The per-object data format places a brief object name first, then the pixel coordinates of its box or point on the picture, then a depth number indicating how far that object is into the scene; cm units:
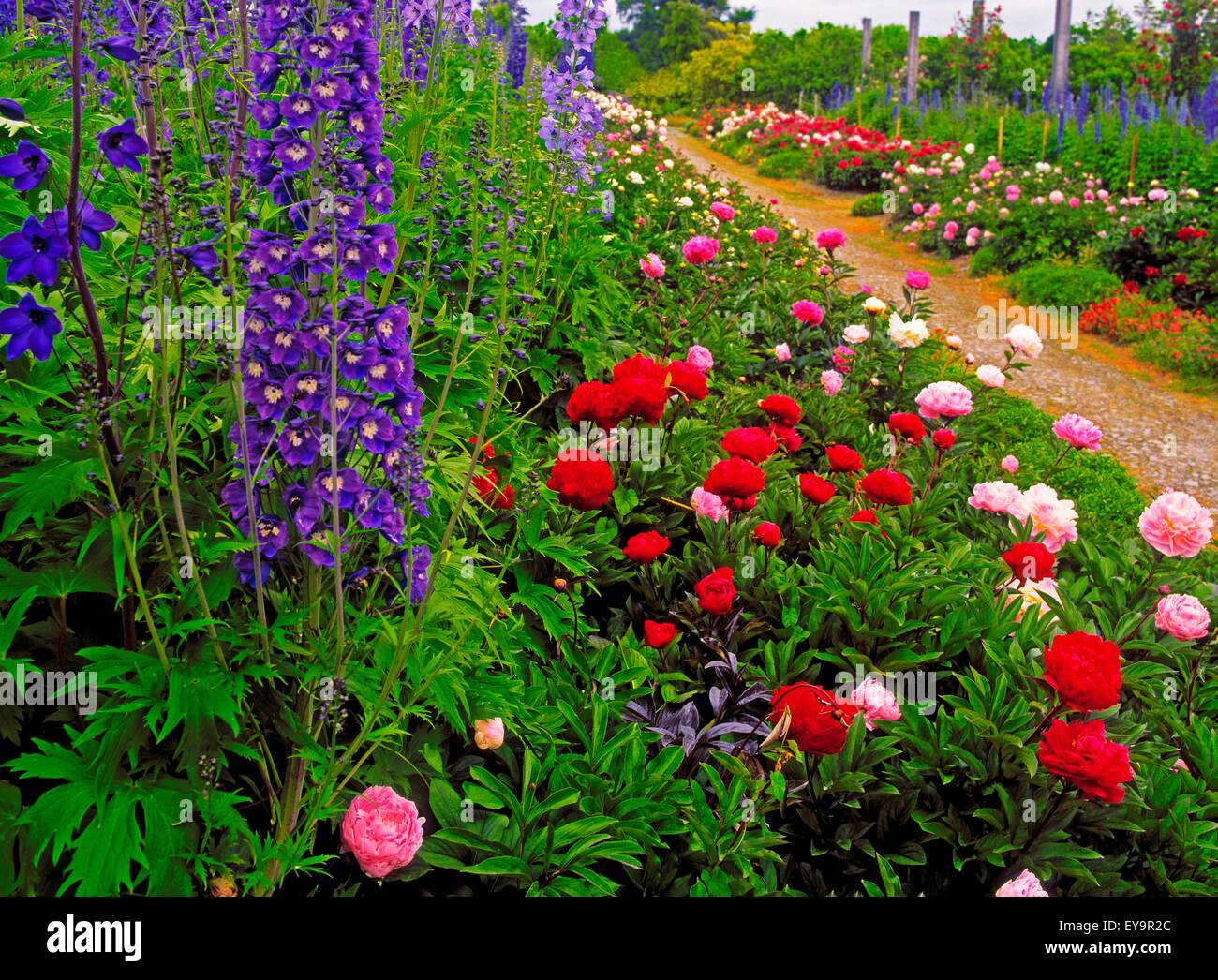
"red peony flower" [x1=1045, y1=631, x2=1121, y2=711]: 211
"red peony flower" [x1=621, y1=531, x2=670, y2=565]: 271
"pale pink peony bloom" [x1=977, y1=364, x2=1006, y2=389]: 452
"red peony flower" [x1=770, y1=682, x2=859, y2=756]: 207
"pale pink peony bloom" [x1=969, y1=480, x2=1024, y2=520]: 346
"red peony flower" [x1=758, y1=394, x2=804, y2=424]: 355
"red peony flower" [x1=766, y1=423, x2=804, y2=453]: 370
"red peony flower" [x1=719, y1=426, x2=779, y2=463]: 306
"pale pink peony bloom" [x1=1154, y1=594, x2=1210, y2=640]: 270
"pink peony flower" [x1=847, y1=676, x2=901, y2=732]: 242
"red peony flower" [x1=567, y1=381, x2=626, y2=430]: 290
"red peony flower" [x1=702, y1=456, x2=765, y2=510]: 284
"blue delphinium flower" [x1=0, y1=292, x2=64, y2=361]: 143
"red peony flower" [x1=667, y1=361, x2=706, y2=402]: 351
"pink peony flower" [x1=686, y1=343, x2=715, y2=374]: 407
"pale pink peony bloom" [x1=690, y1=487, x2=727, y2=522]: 319
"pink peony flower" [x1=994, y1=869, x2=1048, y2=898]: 210
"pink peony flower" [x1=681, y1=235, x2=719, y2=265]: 504
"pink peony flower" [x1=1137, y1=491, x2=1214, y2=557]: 286
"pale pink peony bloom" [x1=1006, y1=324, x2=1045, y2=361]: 467
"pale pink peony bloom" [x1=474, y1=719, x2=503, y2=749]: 209
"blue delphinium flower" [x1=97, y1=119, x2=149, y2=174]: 152
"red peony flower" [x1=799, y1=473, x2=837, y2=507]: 305
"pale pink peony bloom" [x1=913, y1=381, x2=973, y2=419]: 379
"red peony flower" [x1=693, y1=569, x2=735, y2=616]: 256
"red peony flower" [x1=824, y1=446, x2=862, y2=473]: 322
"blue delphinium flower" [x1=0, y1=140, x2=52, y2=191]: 146
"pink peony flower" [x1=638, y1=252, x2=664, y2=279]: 530
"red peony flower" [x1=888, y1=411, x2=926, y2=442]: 369
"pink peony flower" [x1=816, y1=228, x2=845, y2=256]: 603
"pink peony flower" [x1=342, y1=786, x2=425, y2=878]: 176
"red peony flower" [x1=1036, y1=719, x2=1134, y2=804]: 207
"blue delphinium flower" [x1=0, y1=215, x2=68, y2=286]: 144
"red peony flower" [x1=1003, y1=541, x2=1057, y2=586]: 302
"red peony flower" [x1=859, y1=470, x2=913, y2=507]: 304
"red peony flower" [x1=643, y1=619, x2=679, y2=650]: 255
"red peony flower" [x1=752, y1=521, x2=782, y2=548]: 295
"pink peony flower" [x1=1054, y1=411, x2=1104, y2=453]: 376
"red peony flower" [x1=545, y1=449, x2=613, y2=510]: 259
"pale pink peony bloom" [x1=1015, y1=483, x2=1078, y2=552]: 341
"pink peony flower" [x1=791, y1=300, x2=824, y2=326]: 505
